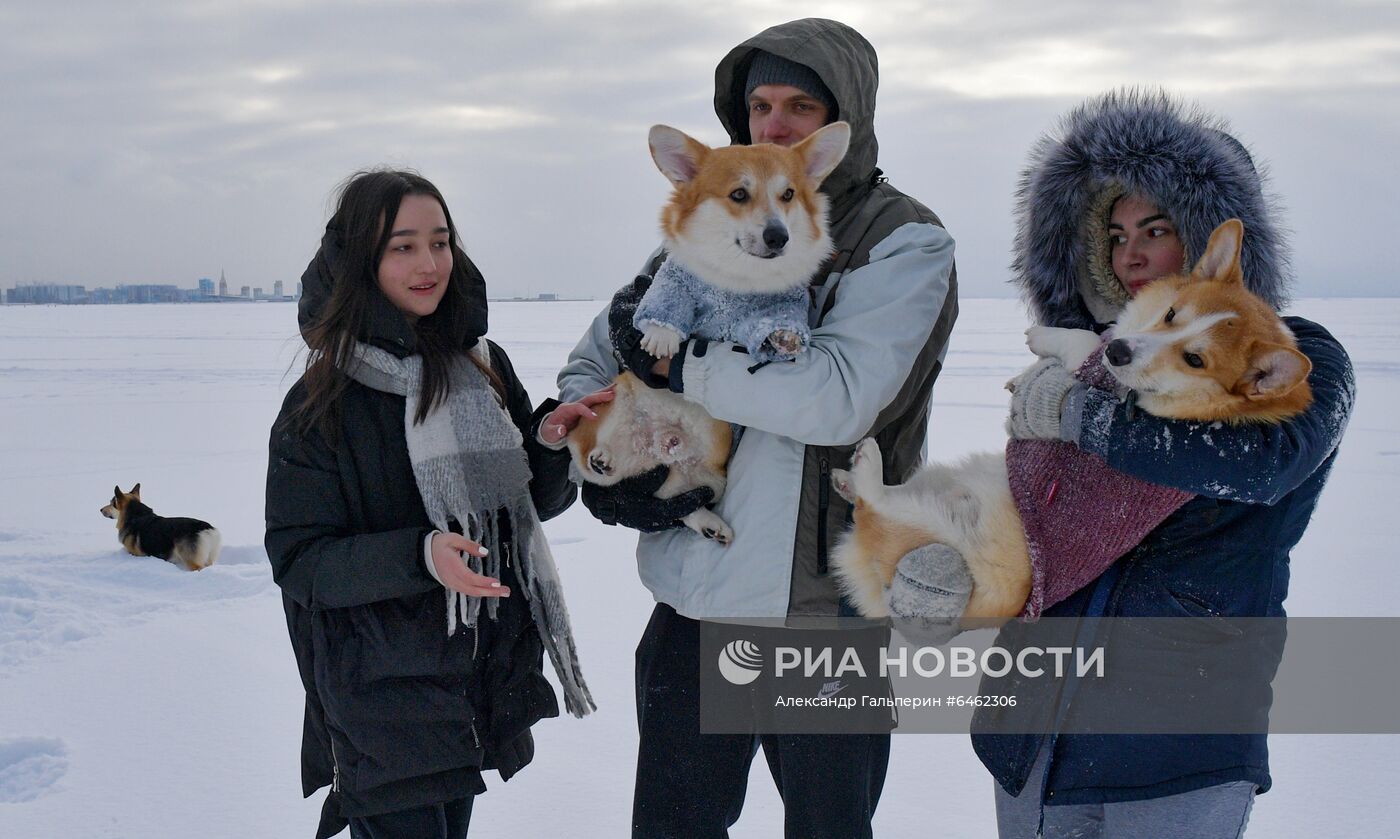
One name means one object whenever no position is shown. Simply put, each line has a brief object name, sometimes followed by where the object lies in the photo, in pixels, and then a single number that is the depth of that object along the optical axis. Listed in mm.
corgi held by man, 2004
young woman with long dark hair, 1920
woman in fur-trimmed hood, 1519
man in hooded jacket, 1809
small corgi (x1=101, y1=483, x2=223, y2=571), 4895
